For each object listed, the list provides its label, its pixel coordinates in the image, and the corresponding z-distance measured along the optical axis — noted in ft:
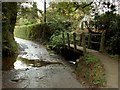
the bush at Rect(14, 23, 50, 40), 43.93
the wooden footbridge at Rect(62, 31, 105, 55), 19.70
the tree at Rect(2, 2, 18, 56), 21.47
